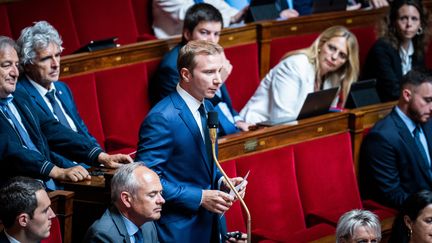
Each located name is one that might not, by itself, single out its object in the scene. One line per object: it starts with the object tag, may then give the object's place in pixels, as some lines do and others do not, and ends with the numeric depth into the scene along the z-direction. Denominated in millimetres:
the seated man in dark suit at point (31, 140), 11836
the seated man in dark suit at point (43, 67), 12482
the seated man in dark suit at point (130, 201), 11554
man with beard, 13232
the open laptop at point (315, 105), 13073
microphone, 11597
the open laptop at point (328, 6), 14677
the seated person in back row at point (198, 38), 13217
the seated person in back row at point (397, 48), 14345
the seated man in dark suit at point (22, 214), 11440
